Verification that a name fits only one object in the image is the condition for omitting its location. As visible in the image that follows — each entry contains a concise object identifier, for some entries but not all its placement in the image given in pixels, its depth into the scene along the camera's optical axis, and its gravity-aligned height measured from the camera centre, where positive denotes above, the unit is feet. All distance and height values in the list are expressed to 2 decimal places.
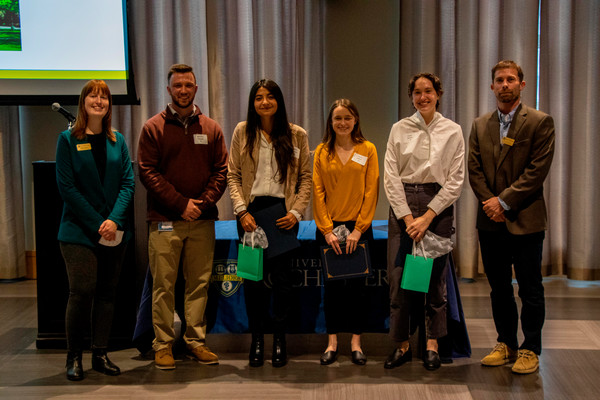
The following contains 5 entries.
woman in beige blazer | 9.28 -0.19
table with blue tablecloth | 10.10 -2.23
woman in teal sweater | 8.64 -0.71
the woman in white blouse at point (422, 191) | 8.92 -0.39
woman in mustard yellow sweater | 9.20 -0.33
